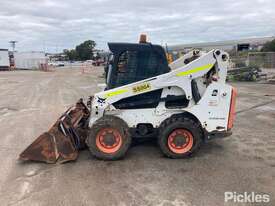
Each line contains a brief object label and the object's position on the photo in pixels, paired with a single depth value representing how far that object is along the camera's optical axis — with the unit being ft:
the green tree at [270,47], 117.04
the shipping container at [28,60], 143.70
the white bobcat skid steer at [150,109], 13.17
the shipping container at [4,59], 127.60
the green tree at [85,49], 227.29
